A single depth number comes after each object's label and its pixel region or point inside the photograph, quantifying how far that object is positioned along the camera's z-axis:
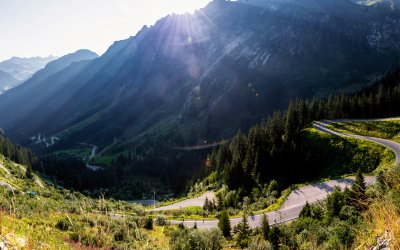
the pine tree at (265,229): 28.73
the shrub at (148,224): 40.63
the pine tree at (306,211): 36.56
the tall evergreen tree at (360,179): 28.73
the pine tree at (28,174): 87.05
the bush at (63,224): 22.66
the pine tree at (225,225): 37.97
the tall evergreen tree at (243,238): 30.84
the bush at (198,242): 20.28
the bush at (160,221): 47.44
